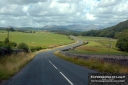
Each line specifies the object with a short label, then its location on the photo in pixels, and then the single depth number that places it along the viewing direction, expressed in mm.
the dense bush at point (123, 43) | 107875
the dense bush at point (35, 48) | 111950
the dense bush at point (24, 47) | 87700
